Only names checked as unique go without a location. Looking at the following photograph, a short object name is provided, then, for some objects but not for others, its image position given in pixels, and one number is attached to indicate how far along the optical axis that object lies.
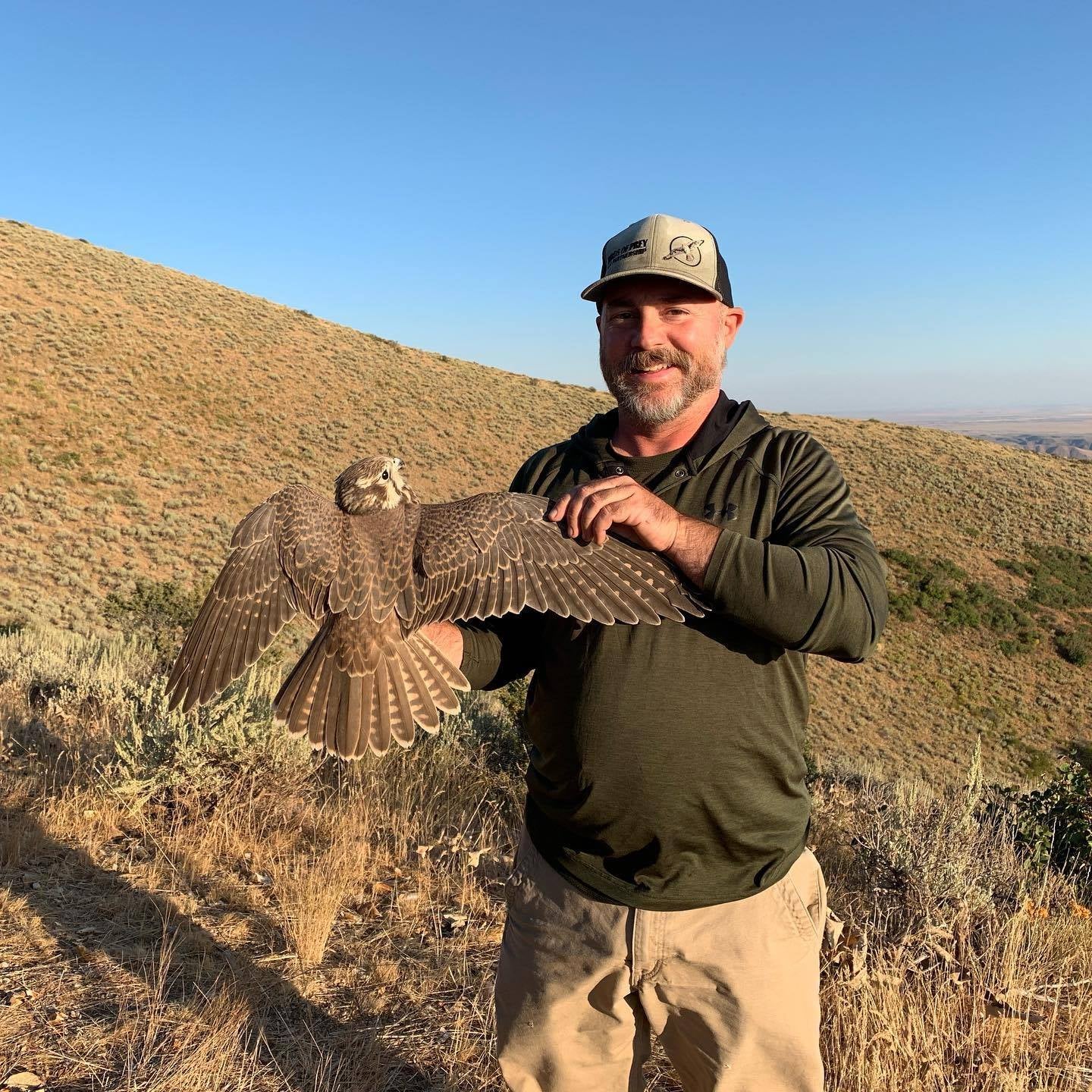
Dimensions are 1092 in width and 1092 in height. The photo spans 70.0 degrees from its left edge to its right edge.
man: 2.08
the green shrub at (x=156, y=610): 11.55
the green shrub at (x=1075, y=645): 26.67
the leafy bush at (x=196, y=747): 4.96
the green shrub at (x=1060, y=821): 4.95
